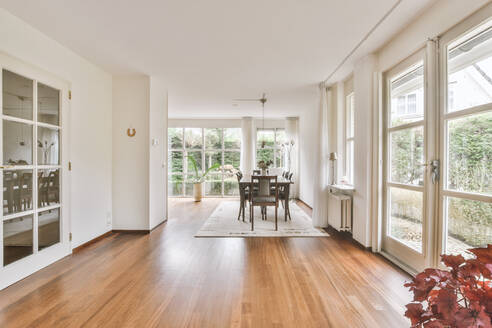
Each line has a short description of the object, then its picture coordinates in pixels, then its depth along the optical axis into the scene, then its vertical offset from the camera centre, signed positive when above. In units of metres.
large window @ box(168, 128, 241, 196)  7.72 +0.35
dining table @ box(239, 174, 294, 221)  4.45 -0.47
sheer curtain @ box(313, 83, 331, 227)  4.20 -0.12
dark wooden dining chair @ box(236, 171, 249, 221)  4.71 -0.68
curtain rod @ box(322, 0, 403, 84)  2.18 +1.46
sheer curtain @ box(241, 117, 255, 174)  7.46 +0.59
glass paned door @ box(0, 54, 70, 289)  2.24 -0.07
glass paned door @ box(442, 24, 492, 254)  1.72 +0.16
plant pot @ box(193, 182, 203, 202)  7.04 -0.84
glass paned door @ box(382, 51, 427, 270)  2.38 -0.01
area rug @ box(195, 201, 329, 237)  3.77 -1.14
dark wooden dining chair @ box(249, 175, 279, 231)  4.05 -0.58
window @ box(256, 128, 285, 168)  7.75 +0.56
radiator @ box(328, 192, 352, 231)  3.57 -0.77
